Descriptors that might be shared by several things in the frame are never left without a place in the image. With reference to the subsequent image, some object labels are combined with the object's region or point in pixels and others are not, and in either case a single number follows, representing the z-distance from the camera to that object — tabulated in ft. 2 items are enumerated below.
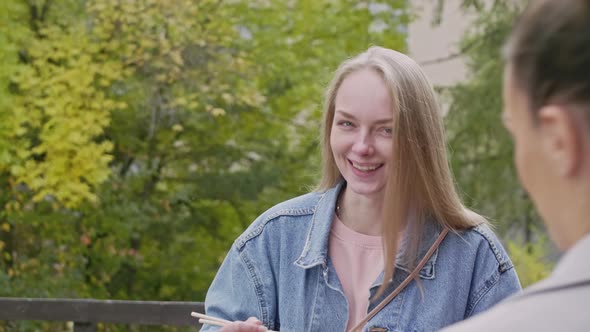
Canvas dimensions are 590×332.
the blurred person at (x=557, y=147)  2.92
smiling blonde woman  7.03
